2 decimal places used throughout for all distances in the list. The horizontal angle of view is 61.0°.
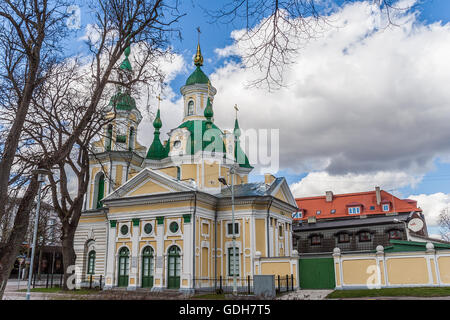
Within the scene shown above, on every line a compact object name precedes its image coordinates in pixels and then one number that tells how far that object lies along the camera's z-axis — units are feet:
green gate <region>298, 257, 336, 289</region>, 75.51
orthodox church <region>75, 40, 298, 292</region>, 85.46
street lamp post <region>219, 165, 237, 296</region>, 71.36
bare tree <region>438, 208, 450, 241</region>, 164.60
